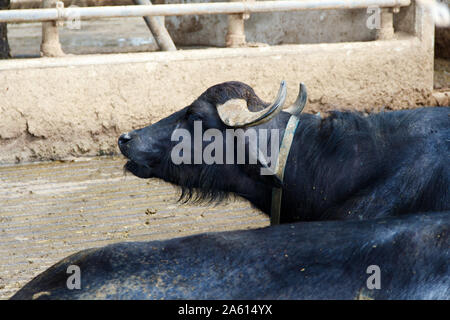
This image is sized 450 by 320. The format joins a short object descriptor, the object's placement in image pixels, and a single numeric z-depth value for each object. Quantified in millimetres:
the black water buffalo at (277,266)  4262
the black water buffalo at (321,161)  6148
